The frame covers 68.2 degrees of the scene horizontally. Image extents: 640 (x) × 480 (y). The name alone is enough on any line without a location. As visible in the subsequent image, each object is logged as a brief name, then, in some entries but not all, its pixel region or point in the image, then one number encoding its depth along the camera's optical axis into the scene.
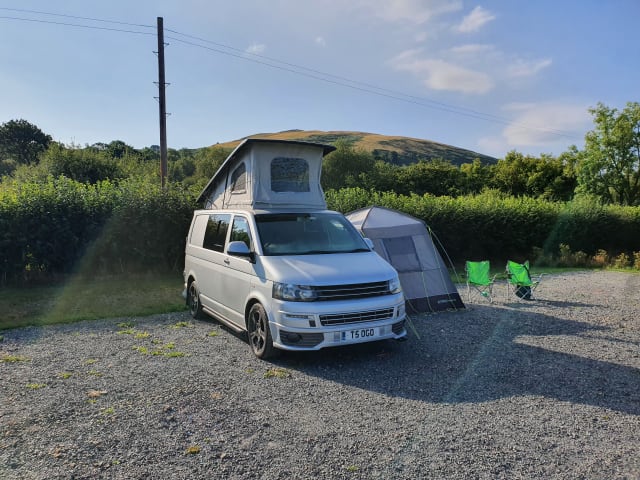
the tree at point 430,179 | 59.81
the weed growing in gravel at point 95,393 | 4.92
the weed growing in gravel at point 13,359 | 6.20
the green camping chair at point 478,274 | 10.13
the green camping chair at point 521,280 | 10.43
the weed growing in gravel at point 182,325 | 8.11
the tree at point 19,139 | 65.19
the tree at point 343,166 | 65.00
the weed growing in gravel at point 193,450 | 3.74
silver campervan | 5.67
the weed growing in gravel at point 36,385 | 5.16
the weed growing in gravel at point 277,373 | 5.51
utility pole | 16.80
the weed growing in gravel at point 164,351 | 6.38
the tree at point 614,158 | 45.84
